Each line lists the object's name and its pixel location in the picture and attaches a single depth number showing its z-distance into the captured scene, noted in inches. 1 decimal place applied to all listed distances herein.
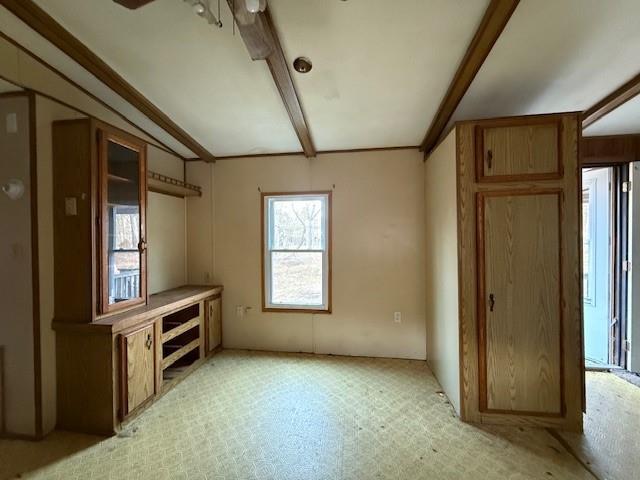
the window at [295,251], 130.6
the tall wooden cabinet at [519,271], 76.0
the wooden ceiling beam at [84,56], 60.2
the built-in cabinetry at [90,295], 75.2
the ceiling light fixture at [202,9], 47.9
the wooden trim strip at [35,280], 73.0
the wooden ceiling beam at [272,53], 55.2
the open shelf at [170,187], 104.7
